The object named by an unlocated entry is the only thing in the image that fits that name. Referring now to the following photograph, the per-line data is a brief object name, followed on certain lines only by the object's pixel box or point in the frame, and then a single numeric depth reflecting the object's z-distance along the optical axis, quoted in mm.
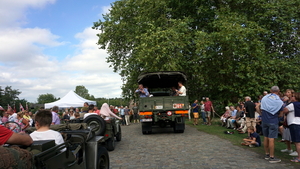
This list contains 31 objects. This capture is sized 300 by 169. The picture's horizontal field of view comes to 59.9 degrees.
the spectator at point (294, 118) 6285
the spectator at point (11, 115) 10805
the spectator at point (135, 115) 25320
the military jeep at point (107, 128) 7685
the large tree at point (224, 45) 17812
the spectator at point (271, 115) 6551
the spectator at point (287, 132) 7003
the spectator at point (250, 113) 9750
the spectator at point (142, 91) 13477
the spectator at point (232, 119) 14141
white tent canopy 25934
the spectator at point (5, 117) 10813
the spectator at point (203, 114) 17656
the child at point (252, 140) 8625
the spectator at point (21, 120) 9492
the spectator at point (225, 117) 15543
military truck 12211
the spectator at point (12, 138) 2764
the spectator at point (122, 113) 23459
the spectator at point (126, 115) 22422
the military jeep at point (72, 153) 3027
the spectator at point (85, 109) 14259
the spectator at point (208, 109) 16875
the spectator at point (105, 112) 9625
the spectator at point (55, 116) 9062
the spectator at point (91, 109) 9414
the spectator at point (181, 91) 13000
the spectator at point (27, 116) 12409
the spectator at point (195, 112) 17344
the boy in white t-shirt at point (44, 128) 3693
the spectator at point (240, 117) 12688
